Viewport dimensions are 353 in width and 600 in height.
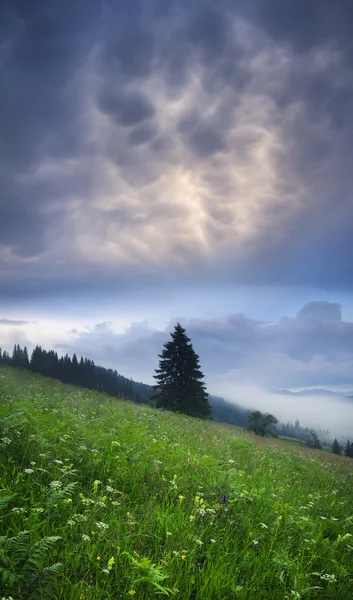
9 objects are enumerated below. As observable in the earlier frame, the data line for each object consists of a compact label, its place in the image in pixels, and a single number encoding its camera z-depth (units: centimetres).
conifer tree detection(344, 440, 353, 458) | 8144
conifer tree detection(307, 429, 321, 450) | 7614
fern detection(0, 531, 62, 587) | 362
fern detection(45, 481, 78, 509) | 466
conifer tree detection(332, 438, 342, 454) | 9163
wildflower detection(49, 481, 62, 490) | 497
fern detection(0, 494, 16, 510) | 406
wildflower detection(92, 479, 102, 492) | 534
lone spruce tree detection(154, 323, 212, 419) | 4000
